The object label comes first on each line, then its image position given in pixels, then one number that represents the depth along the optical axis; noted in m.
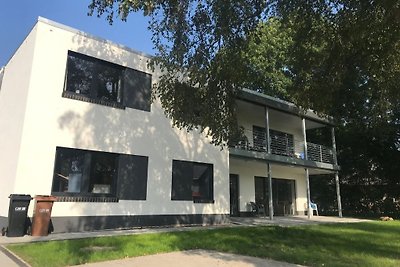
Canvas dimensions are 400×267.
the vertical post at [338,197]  24.31
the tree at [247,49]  9.18
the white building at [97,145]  13.39
